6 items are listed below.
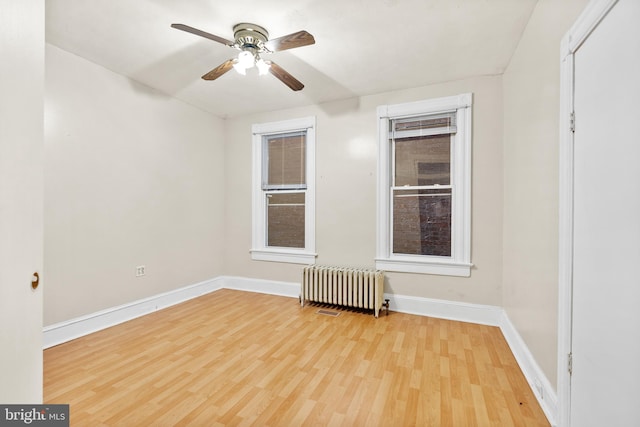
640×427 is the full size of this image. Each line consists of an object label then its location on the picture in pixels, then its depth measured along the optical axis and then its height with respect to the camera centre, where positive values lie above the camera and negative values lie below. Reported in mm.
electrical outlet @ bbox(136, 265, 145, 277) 3287 -717
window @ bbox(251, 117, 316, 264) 3988 +323
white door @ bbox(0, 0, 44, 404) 958 +53
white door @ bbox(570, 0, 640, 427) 1034 -45
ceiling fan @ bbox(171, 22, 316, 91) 2012 +1278
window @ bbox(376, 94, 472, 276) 3211 +329
